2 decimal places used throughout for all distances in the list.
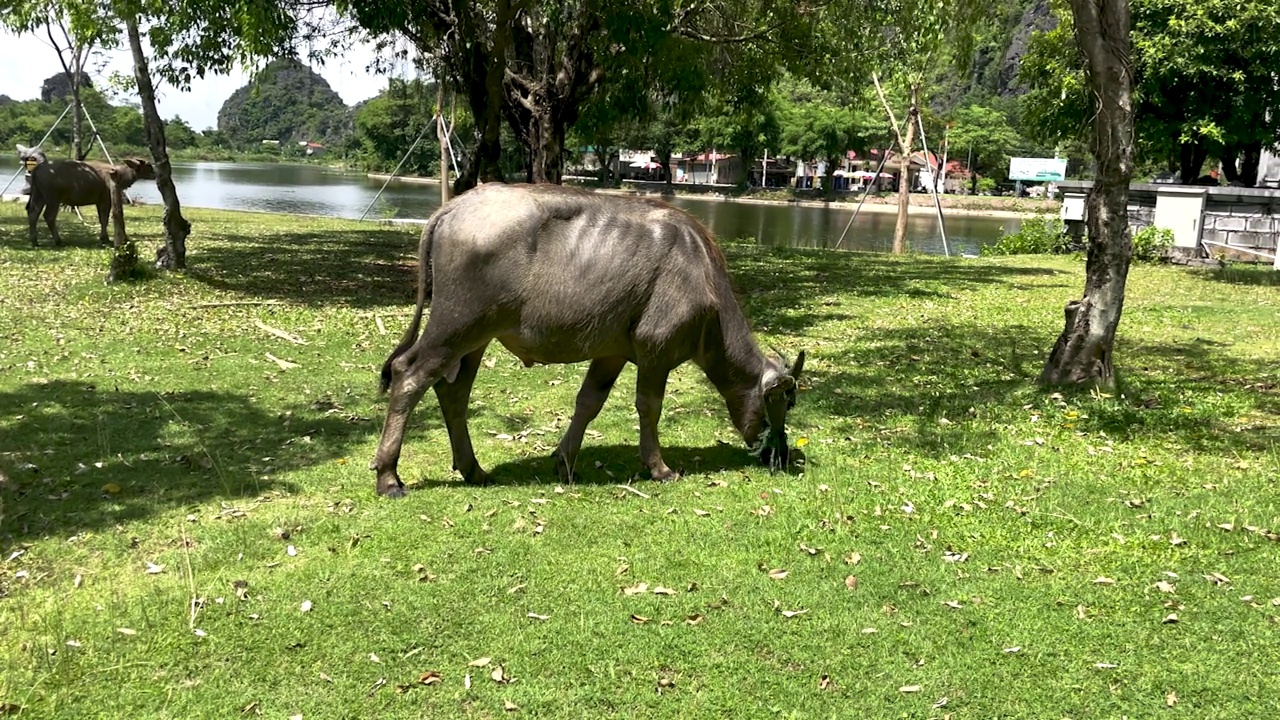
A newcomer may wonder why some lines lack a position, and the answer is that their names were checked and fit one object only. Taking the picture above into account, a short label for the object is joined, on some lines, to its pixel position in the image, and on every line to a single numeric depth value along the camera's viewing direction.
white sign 83.56
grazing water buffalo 5.91
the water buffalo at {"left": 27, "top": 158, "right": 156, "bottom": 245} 18.23
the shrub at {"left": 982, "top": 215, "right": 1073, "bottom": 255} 26.05
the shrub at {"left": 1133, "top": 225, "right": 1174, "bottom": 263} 22.77
